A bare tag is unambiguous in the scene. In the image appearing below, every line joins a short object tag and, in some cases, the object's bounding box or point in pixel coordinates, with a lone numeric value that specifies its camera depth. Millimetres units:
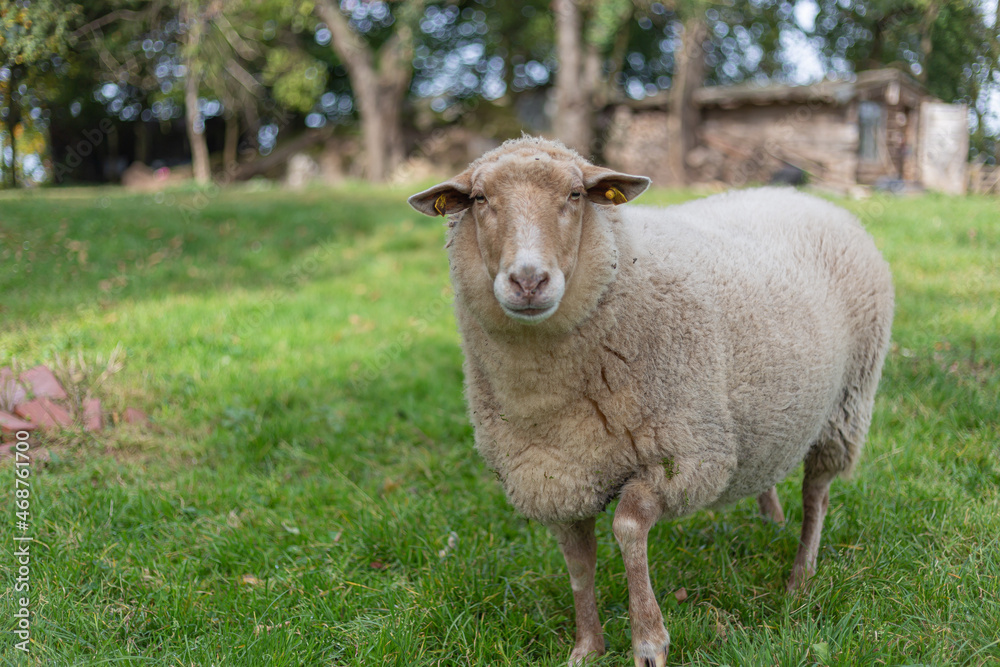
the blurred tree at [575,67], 12945
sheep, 2238
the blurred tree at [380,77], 15203
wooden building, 14324
